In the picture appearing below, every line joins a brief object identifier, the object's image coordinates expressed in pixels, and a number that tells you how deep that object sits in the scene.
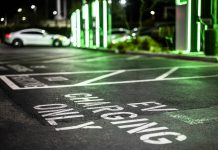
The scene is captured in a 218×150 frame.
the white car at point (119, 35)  32.00
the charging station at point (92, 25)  27.36
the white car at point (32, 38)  32.84
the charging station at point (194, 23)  18.45
